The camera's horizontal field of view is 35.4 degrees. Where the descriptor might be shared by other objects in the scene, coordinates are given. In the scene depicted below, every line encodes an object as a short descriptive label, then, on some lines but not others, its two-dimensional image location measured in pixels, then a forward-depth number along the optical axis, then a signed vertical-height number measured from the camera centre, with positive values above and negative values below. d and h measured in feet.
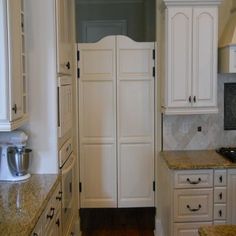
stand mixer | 8.22 -1.47
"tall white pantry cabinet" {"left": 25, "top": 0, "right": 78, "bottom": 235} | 8.52 +0.16
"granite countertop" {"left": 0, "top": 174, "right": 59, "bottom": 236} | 5.69 -2.07
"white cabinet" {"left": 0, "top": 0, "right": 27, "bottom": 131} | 6.88 +0.47
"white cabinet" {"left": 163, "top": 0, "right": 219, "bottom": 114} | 10.99 +0.92
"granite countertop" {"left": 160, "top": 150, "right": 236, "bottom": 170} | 10.48 -2.12
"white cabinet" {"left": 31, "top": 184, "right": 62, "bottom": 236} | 6.56 -2.54
